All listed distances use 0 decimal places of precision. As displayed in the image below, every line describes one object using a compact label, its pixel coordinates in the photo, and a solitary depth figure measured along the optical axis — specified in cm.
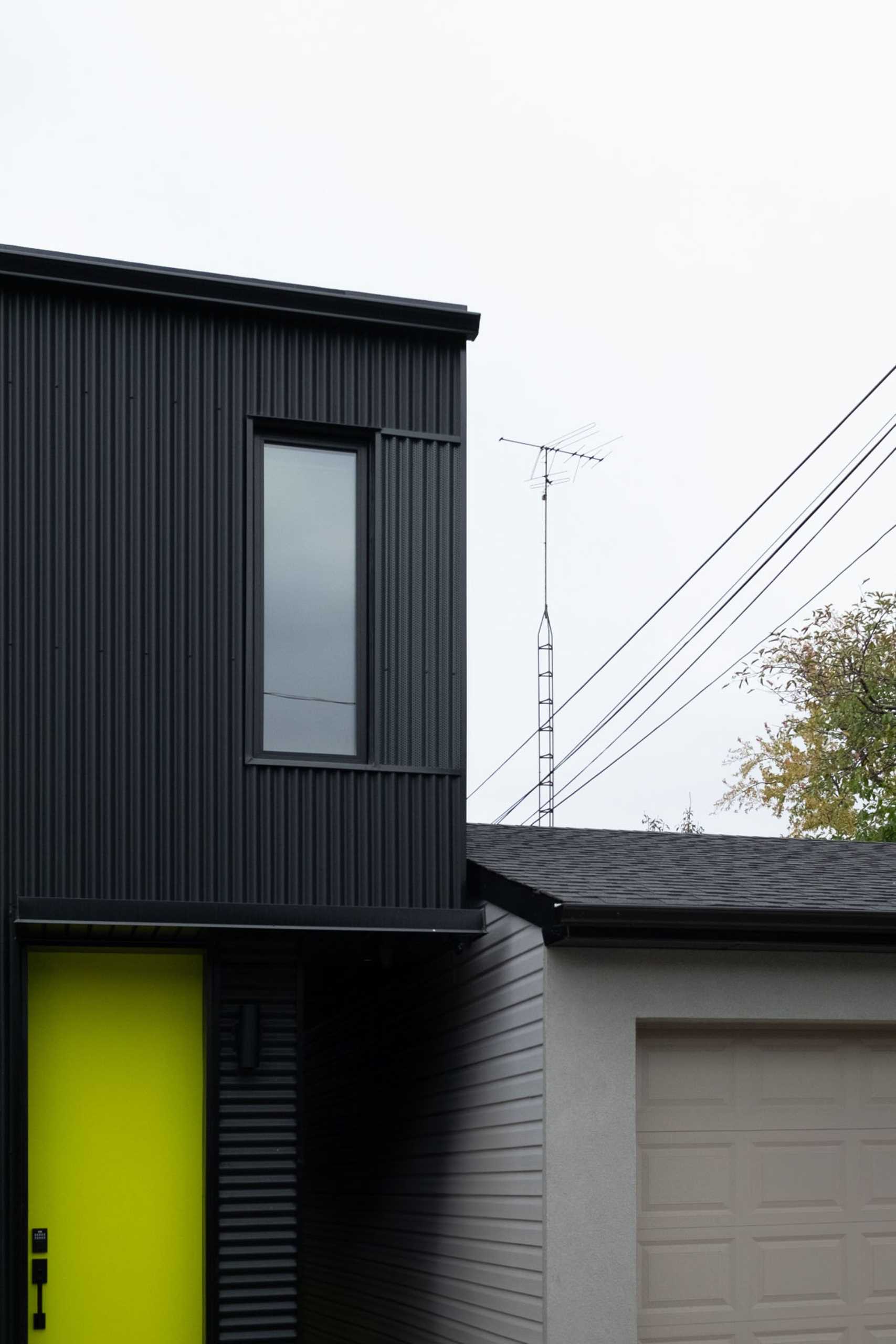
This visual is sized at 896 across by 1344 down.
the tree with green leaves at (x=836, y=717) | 2775
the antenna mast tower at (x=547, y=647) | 1784
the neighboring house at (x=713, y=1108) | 778
